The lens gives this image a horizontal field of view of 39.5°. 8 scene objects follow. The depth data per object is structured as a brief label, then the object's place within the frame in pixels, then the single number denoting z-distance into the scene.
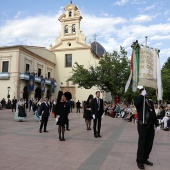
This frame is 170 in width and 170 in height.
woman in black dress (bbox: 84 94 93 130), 12.58
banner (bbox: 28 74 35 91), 36.62
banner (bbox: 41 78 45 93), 40.41
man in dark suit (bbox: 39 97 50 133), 10.91
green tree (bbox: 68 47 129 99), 29.75
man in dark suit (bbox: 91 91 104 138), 9.93
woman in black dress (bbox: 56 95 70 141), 8.85
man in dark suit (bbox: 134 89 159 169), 5.48
